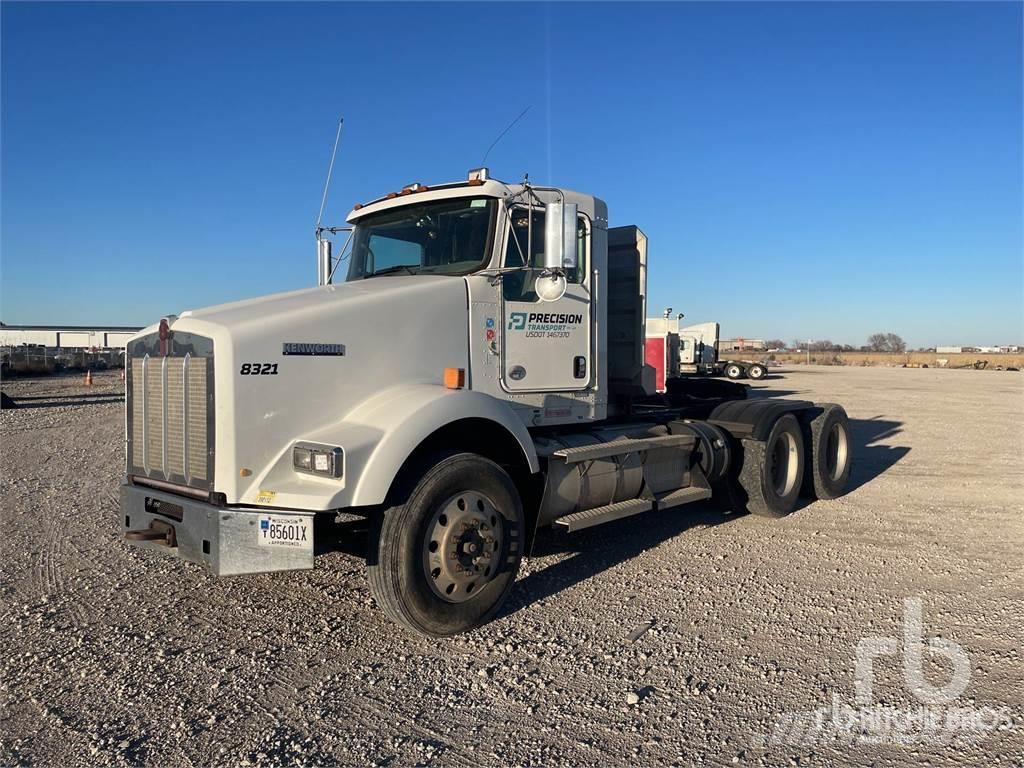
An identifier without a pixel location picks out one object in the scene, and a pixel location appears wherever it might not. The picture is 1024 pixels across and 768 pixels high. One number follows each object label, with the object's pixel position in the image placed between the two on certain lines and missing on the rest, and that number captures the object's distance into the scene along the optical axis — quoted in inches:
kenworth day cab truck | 170.1
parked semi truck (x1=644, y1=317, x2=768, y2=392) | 1593.3
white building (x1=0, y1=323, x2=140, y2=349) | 2888.8
